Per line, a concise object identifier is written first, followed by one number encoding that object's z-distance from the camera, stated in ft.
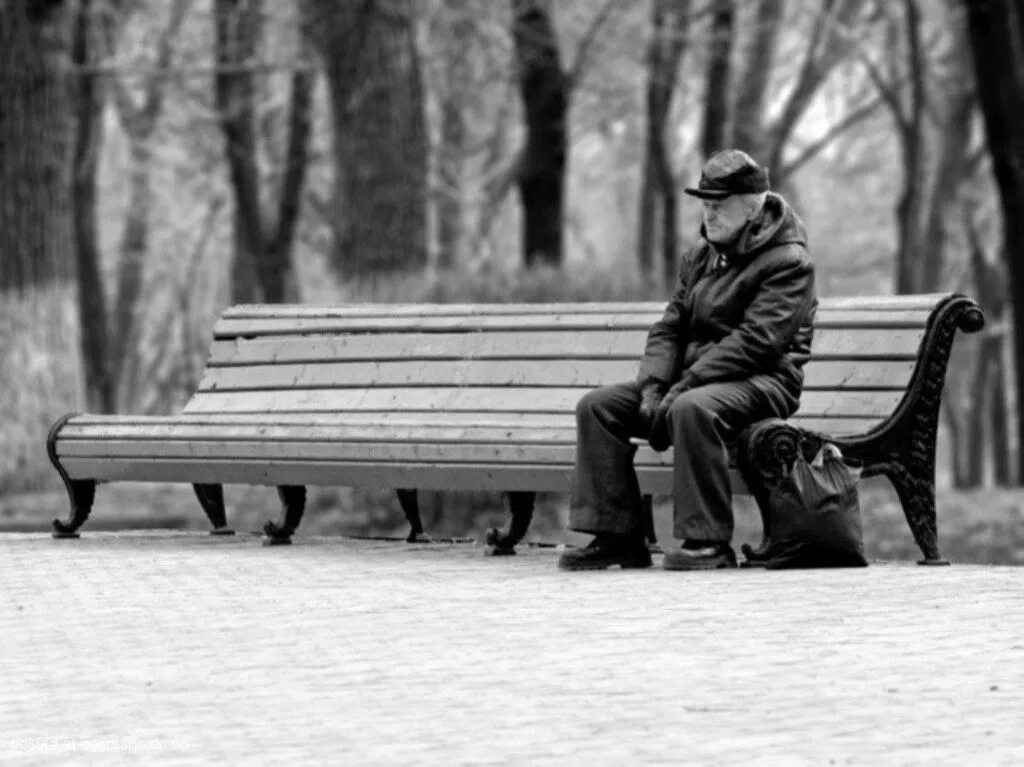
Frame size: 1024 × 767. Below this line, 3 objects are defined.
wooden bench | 66.23
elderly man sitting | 62.64
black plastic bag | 62.44
